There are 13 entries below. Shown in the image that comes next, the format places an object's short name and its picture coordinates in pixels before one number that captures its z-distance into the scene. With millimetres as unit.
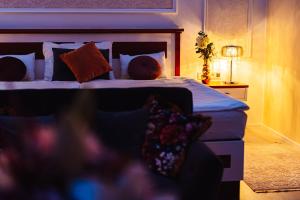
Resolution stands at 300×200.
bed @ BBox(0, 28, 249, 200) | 2967
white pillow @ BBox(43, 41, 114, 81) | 4438
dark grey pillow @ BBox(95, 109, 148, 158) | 2283
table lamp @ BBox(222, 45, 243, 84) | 4867
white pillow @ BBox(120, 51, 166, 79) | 4594
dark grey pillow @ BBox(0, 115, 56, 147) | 2150
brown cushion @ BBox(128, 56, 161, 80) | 4441
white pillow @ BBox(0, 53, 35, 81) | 4379
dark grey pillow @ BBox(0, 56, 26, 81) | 4211
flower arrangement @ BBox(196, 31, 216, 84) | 4801
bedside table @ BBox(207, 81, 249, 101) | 4703
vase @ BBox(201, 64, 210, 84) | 4844
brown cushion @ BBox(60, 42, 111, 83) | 4289
